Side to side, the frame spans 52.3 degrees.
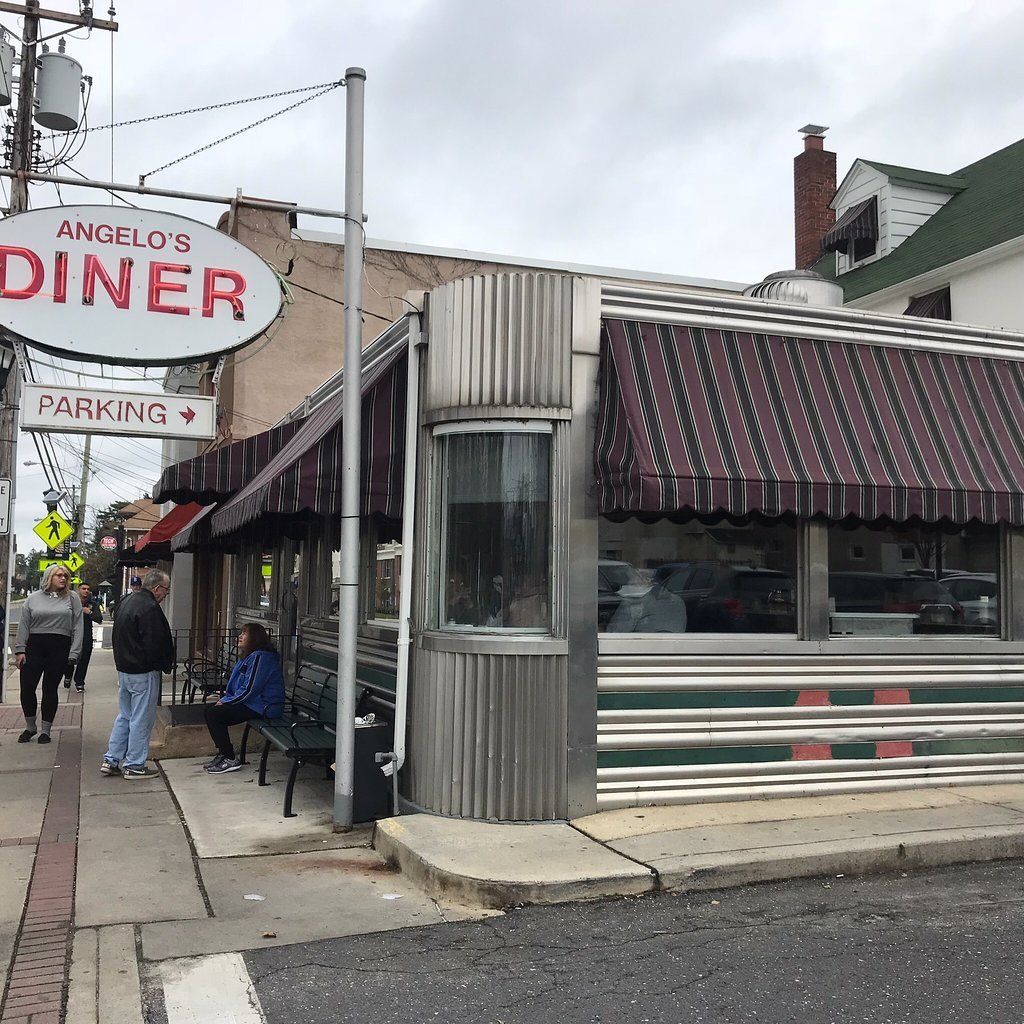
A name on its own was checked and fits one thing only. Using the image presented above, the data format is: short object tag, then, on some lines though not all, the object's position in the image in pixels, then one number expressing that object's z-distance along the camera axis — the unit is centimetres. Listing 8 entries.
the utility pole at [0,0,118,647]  1574
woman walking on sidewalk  1073
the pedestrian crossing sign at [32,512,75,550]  2133
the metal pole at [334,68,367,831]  686
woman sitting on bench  885
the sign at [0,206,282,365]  735
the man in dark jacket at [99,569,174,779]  857
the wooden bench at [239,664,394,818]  746
